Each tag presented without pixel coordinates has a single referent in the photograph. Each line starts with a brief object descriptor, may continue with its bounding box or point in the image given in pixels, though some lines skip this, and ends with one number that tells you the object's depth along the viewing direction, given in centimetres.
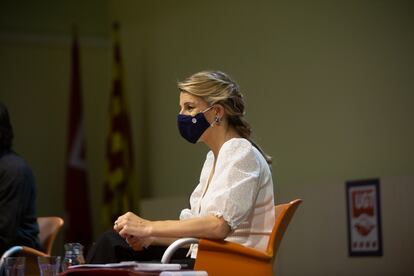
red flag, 1691
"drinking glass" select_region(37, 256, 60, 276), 575
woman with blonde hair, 570
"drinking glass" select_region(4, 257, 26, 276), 569
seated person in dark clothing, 834
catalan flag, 1620
